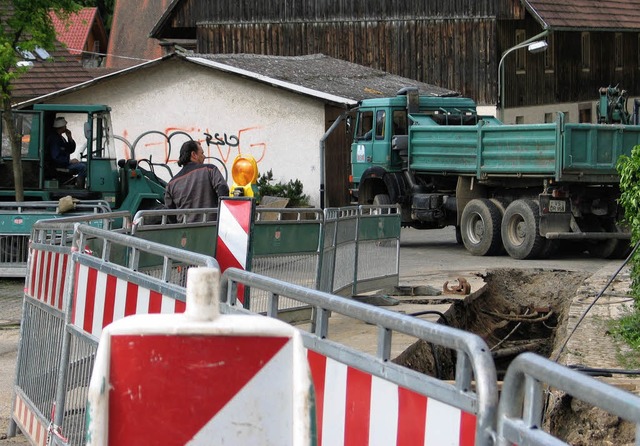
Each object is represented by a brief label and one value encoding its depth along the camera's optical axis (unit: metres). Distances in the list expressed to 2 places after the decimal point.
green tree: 19.89
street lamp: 35.97
